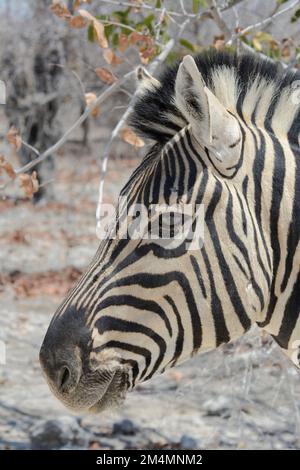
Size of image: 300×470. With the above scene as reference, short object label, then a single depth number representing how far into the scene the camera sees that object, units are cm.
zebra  389
